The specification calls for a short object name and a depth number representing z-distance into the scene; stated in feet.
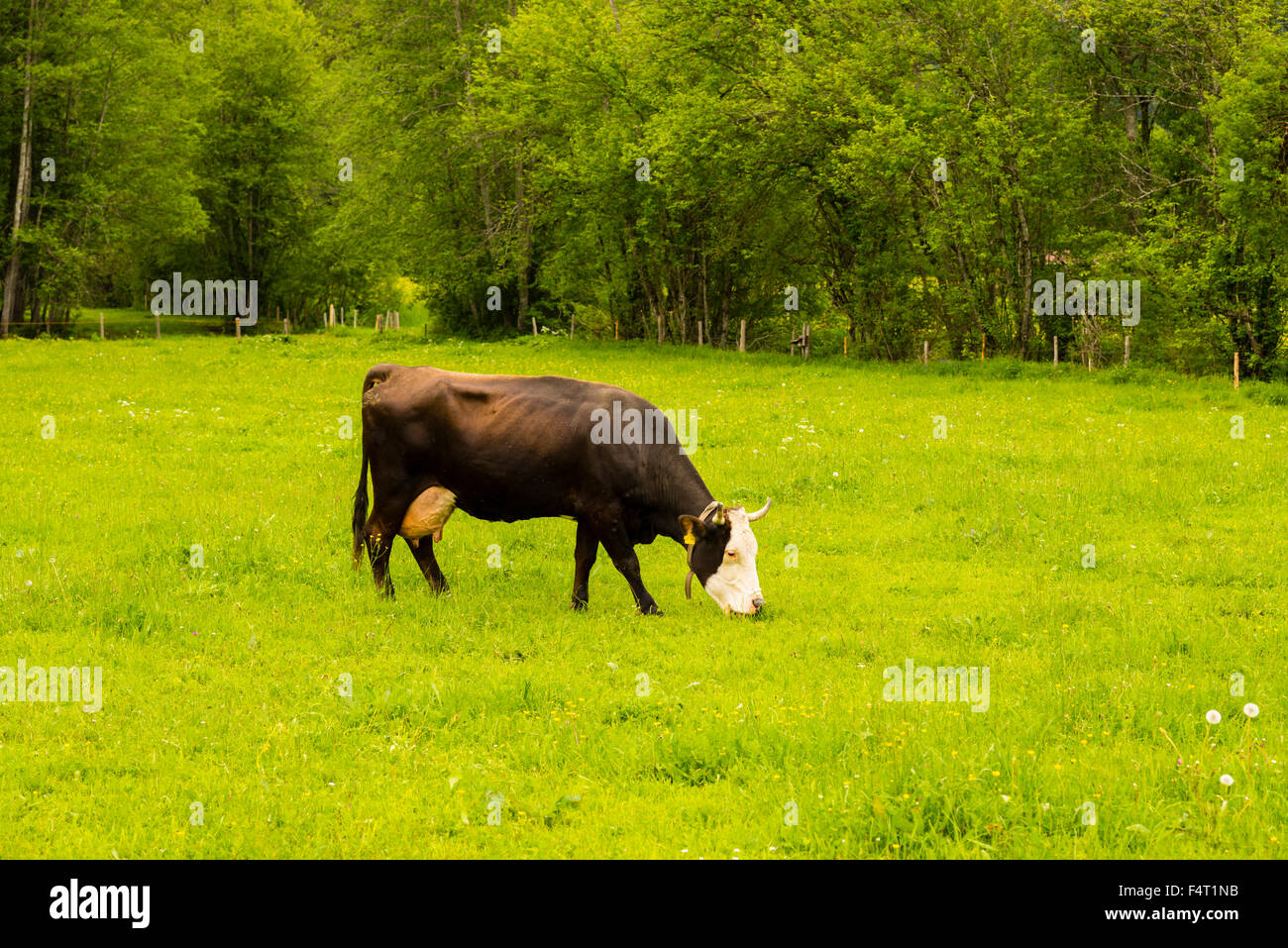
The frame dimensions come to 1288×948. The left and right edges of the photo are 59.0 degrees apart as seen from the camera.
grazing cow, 41.14
